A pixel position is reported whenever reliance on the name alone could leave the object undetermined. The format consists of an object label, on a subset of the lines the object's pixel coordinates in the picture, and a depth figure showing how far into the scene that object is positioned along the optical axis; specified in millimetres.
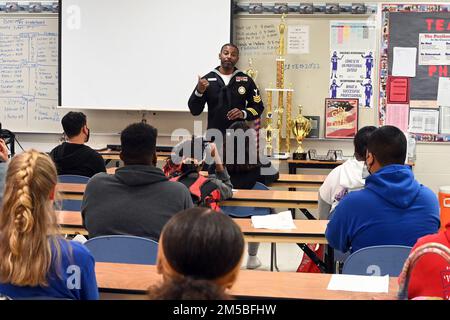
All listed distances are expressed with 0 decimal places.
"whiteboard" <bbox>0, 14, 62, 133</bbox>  6516
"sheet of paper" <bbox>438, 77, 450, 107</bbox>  5980
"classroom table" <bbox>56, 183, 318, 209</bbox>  3650
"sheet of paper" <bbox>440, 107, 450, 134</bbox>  6016
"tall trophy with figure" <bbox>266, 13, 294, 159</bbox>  5984
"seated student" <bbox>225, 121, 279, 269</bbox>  4203
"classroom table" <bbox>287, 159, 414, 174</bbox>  5770
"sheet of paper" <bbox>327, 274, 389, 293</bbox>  2020
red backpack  3314
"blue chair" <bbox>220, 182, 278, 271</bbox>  4207
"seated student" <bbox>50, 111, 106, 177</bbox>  4207
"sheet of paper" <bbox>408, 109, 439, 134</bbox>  6039
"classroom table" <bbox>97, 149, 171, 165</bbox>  5791
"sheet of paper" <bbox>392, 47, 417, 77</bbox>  6004
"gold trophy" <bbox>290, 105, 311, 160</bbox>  5993
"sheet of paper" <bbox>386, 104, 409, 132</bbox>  6066
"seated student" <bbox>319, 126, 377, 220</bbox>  3430
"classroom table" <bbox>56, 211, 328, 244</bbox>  2926
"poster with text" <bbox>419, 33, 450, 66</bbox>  5941
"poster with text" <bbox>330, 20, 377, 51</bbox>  6000
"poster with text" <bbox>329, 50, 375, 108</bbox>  6051
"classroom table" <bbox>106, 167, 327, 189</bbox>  4523
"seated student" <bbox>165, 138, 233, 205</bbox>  3352
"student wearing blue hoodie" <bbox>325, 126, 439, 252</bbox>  2516
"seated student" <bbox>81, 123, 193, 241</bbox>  2582
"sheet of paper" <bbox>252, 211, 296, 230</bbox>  3035
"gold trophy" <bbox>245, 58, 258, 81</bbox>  6133
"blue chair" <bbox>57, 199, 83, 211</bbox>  3987
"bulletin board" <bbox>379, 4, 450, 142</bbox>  5941
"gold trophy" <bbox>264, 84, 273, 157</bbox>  5958
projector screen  6121
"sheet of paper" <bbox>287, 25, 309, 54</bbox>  6094
